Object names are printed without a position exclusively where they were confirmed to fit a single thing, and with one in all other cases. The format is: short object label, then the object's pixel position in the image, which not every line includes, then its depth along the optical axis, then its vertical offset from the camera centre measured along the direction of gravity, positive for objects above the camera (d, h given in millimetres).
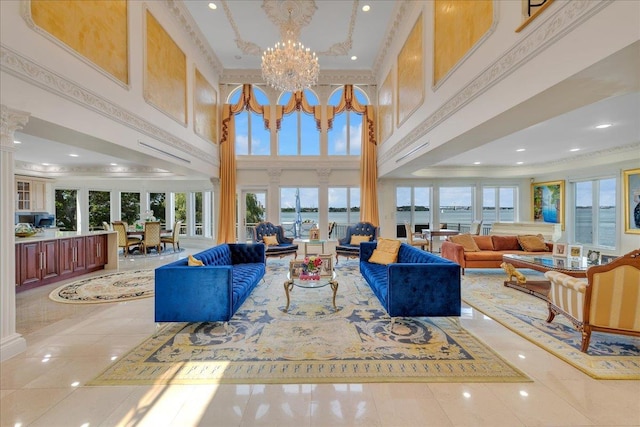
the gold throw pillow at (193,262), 3516 -703
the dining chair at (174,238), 9719 -1030
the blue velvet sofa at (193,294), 3285 -1027
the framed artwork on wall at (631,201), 7223 +219
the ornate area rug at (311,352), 2459 -1506
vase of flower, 4125 -933
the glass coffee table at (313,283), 4016 -1106
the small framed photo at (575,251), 4989 -779
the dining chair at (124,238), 8766 -949
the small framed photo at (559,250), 5211 -787
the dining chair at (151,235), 9055 -868
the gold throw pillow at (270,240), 7481 -865
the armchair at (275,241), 7195 -879
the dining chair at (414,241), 8586 -1015
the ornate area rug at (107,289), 4648 -1520
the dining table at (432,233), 8875 -795
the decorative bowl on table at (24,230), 5484 -442
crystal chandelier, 5297 +2824
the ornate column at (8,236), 2779 -278
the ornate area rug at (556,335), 2580 -1487
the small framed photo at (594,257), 4605 -830
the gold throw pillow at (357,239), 7373 -815
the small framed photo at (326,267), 4286 -926
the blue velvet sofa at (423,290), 3340 -995
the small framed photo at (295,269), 4246 -944
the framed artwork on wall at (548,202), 9523 +273
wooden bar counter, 5086 -1008
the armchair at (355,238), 7086 -790
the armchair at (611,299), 2719 -923
